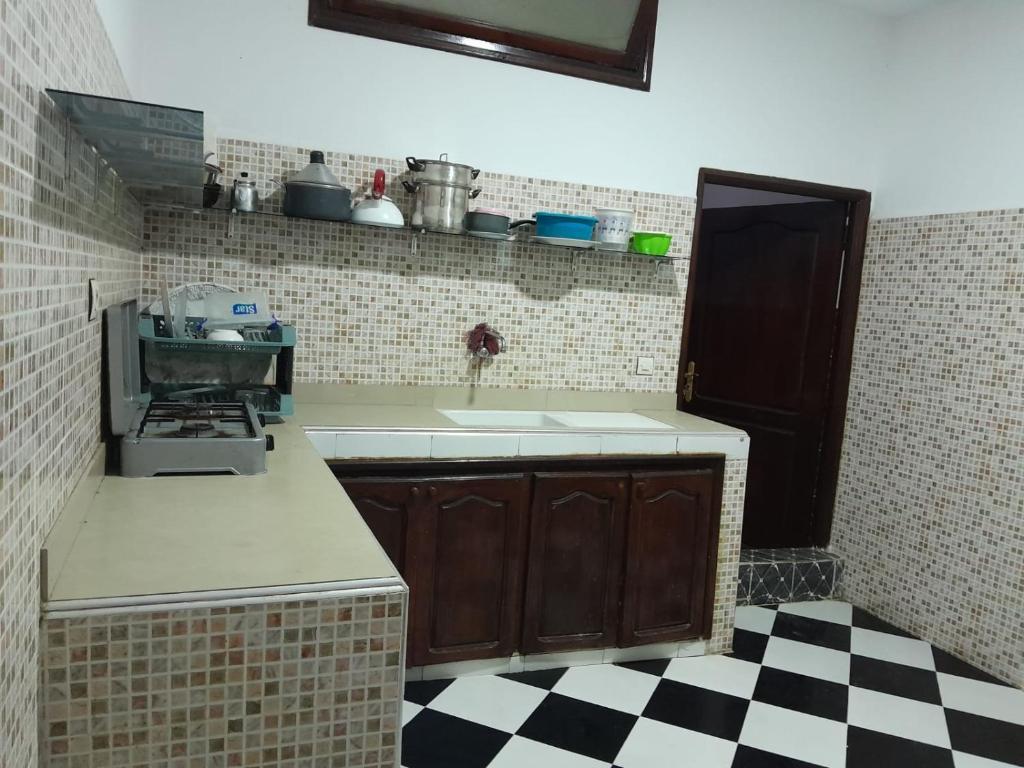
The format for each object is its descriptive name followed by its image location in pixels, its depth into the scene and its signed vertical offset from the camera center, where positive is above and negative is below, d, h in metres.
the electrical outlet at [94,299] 1.57 -0.07
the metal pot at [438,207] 2.94 +0.30
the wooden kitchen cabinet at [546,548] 2.65 -0.89
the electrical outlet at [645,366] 3.51 -0.28
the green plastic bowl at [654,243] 3.24 +0.24
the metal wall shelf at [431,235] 2.82 +0.20
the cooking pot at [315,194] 2.73 +0.29
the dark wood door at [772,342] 3.86 -0.16
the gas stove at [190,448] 1.70 -0.38
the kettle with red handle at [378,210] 2.84 +0.26
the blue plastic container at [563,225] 3.04 +0.27
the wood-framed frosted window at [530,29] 2.96 +1.02
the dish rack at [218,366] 2.23 -0.28
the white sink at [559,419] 3.12 -0.50
